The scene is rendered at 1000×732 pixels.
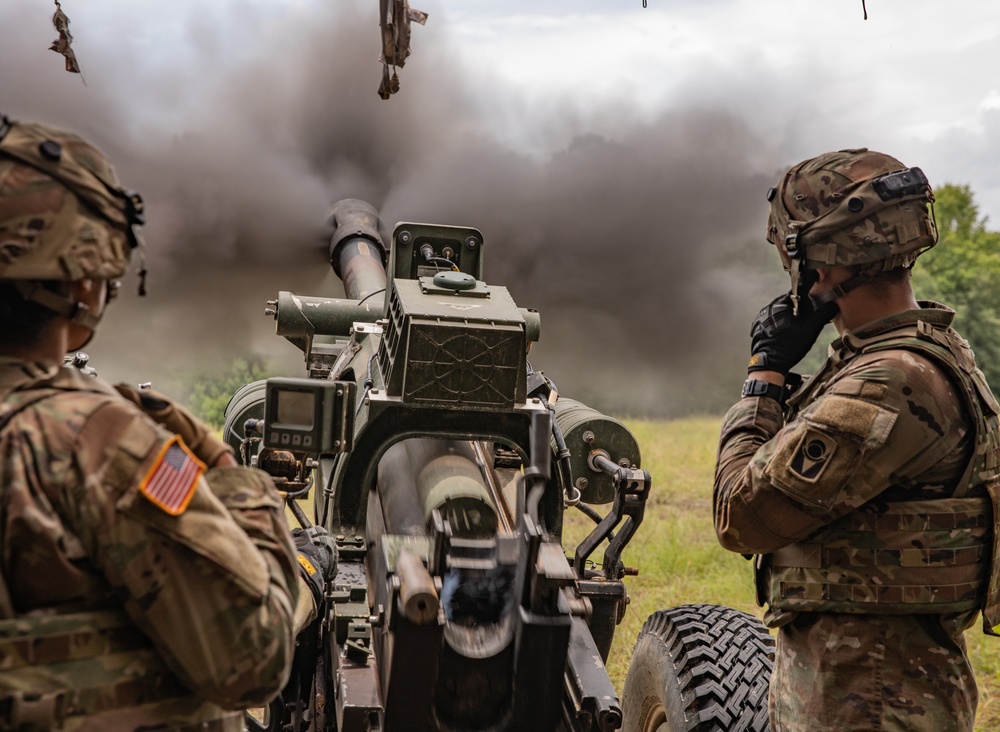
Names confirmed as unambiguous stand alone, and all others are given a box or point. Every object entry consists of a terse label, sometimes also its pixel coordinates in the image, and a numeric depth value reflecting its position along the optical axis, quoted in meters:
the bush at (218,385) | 13.23
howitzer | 2.99
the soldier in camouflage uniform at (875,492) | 2.50
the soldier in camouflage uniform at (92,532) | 1.72
